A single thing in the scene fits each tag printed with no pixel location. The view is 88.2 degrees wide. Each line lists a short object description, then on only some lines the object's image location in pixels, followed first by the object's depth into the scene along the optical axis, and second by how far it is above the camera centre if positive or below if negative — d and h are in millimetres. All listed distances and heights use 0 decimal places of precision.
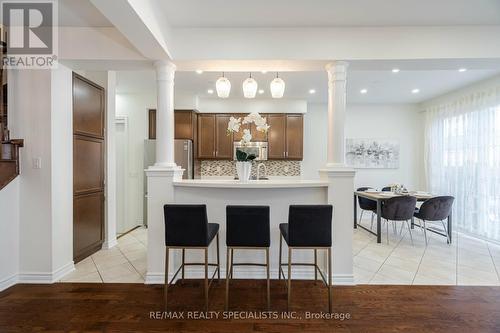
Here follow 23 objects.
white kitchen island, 2742 -502
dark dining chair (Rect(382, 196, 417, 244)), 4113 -722
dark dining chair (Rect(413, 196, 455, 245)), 4102 -720
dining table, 4192 -592
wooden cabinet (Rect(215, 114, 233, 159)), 5465 +411
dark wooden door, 3139 -57
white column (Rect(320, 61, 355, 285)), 2727 -245
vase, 2850 -83
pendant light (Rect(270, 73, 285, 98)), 2768 +816
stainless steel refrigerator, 4820 +138
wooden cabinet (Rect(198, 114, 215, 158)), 5473 +560
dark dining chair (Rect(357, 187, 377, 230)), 5064 -831
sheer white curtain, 4176 +94
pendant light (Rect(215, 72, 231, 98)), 2753 +819
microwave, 5414 +305
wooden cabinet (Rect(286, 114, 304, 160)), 5500 +537
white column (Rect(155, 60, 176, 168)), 2785 +510
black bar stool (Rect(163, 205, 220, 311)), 2258 -580
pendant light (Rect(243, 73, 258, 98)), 2742 +809
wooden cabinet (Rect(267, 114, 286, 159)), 5492 +588
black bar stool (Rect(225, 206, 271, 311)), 2283 -584
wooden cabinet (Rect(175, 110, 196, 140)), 5219 +776
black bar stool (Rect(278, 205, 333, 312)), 2242 -573
